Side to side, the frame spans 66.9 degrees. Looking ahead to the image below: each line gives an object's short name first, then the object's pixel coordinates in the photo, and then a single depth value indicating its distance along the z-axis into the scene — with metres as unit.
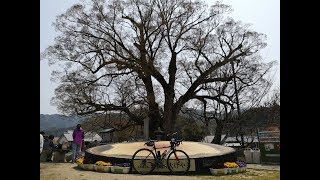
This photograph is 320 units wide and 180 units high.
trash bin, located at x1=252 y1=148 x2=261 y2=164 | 12.78
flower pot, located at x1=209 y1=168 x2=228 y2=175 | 8.65
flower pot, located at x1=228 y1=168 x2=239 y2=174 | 8.88
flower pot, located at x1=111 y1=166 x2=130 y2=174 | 8.53
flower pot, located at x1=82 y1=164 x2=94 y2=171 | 8.98
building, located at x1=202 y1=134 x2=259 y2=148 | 18.95
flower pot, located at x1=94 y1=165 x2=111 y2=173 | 8.74
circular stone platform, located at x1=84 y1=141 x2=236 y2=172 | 8.85
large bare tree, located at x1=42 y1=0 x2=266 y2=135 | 18.62
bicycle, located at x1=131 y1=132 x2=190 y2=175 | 8.34
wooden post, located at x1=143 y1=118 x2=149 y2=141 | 13.97
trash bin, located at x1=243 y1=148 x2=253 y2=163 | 12.89
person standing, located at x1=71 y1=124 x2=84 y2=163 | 10.23
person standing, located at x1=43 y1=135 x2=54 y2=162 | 11.10
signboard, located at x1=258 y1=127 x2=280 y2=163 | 11.85
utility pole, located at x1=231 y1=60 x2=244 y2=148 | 18.79
